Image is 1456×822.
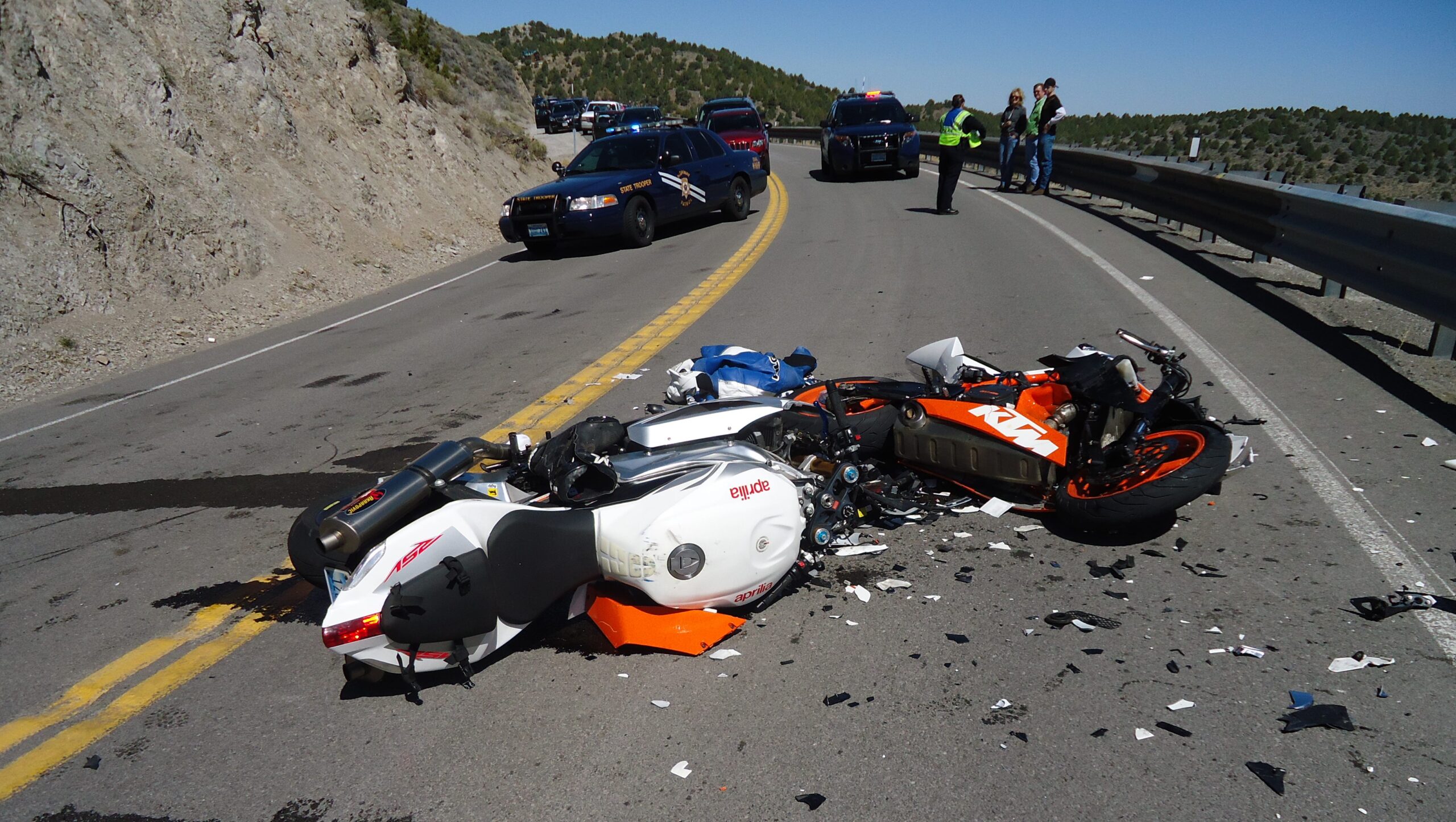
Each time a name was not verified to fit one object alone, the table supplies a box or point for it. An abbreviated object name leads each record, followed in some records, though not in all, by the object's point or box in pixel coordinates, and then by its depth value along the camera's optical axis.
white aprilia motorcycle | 3.40
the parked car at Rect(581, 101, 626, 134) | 50.62
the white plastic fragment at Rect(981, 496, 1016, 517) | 4.84
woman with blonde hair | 20.03
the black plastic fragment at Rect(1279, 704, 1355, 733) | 3.08
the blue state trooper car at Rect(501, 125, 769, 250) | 15.32
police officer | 16.70
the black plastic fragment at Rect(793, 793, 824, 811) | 2.89
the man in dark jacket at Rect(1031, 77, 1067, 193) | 19.09
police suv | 23.80
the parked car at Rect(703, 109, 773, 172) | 25.81
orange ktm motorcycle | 4.42
